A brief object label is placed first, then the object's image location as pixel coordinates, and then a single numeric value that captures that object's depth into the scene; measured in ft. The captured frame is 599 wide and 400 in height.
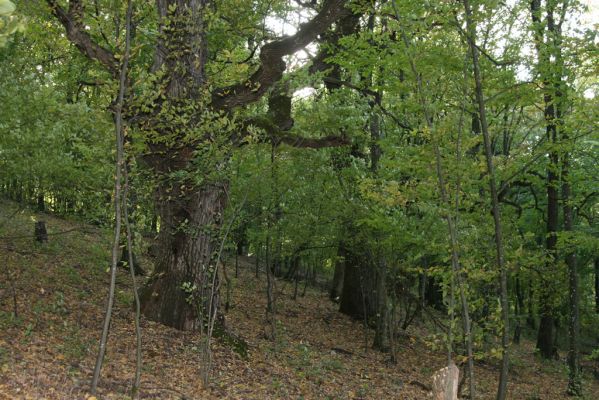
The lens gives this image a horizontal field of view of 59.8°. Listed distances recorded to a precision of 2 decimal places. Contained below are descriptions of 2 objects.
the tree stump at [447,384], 11.46
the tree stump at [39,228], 44.33
